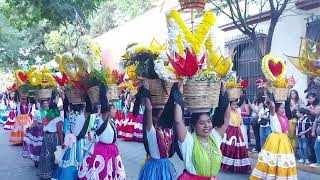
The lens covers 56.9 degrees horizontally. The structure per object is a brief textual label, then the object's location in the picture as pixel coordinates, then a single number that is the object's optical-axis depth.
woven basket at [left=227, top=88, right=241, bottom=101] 5.79
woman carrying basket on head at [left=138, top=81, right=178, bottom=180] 3.40
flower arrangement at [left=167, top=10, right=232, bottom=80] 2.74
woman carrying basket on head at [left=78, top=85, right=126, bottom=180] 4.15
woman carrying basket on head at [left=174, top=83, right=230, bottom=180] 2.86
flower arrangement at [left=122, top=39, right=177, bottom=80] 3.31
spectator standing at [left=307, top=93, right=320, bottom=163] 6.38
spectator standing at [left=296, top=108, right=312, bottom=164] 6.55
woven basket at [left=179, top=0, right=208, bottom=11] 2.91
